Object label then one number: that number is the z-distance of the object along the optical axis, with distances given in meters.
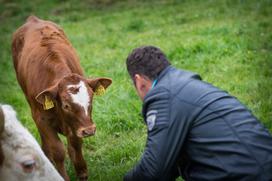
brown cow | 5.91
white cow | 4.93
